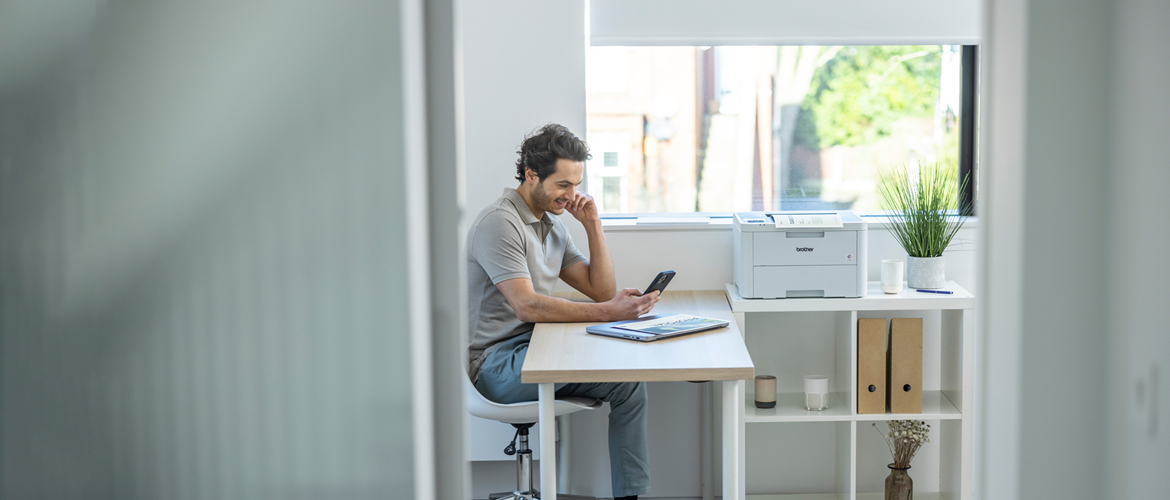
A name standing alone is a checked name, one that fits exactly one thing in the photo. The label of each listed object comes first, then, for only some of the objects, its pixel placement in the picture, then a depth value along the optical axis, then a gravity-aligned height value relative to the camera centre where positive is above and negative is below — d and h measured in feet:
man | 8.41 -0.86
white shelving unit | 9.06 -2.12
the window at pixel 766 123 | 10.36 +1.00
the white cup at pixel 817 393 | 9.41 -2.16
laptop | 7.62 -1.17
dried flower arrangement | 9.49 -2.72
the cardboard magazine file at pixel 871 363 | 9.21 -1.79
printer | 8.95 -0.61
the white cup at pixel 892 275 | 9.29 -0.82
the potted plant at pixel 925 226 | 9.43 -0.29
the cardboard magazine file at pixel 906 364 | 9.23 -1.81
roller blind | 9.69 +2.11
